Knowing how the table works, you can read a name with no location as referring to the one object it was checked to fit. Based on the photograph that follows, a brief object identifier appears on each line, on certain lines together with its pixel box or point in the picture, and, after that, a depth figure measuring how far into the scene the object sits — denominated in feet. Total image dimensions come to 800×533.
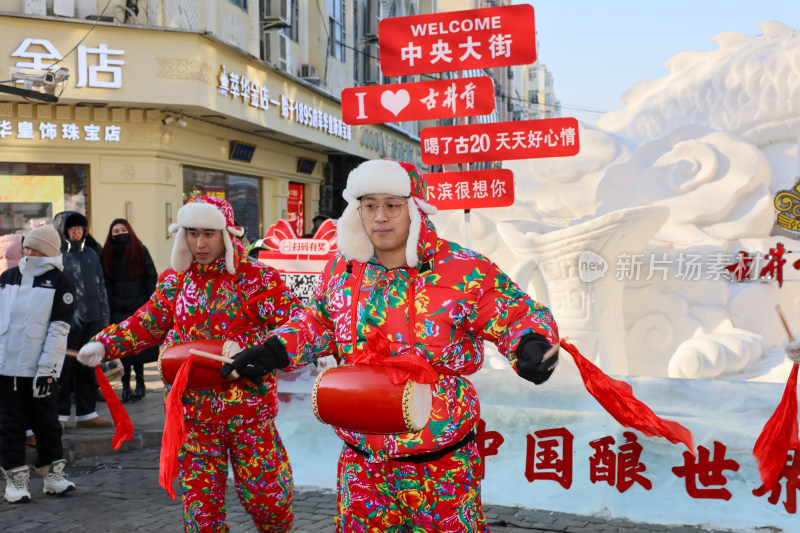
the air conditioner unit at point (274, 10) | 42.09
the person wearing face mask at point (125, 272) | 21.11
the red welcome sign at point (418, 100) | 15.67
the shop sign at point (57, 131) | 31.71
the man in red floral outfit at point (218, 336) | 9.49
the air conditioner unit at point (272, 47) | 43.29
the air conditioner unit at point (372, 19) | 62.18
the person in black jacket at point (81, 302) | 18.29
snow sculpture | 15.83
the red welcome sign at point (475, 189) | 16.26
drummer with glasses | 7.04
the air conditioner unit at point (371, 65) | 62.23
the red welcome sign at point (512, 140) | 15.27
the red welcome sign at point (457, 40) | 14.92
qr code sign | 17.04
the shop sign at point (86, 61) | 30.53
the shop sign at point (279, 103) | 36.14
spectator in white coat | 13.70
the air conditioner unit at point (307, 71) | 48.34
